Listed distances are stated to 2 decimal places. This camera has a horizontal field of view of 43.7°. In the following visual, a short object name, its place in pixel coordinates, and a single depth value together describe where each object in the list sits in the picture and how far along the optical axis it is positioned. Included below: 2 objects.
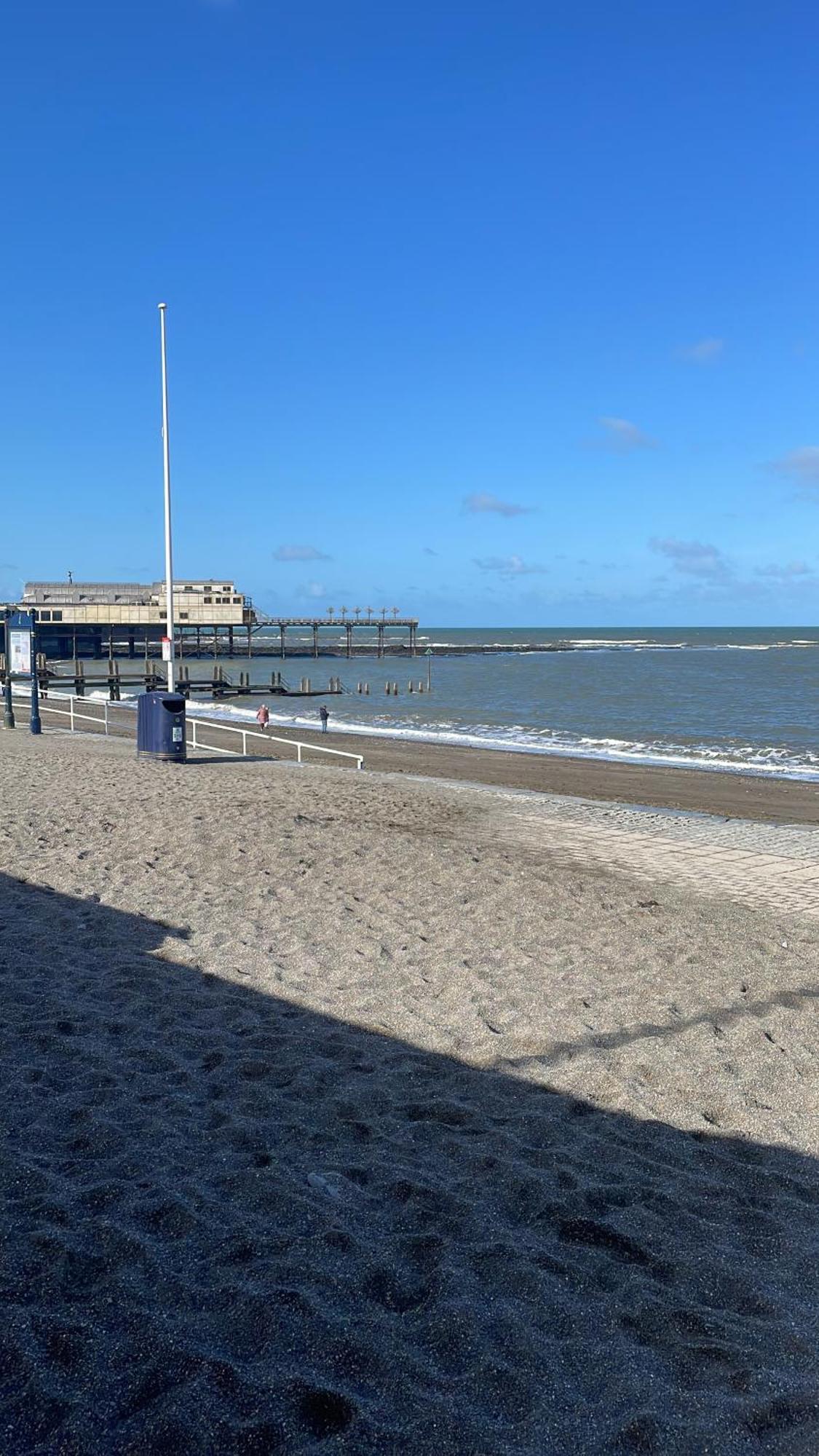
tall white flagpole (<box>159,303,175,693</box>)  19.62
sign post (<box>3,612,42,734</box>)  23.92
